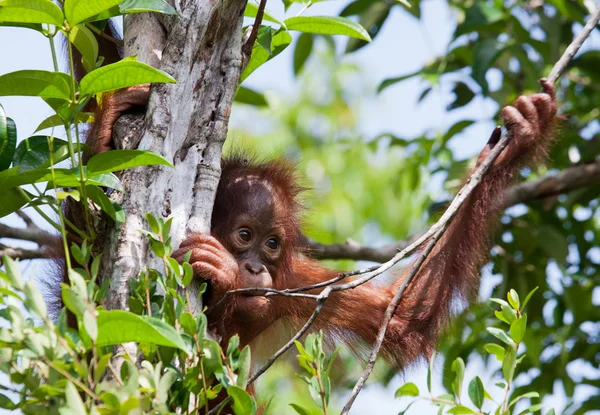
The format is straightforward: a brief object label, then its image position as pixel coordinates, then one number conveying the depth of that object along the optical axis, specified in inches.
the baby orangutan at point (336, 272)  288.7
